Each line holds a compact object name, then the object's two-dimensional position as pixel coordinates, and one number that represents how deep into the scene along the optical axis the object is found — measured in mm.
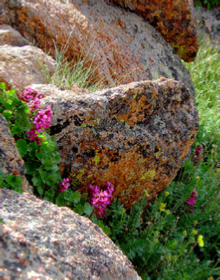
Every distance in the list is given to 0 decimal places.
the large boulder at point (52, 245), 905
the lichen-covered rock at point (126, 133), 2100
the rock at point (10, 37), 2801
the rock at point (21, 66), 2328
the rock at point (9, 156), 1466
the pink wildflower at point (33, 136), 1835
